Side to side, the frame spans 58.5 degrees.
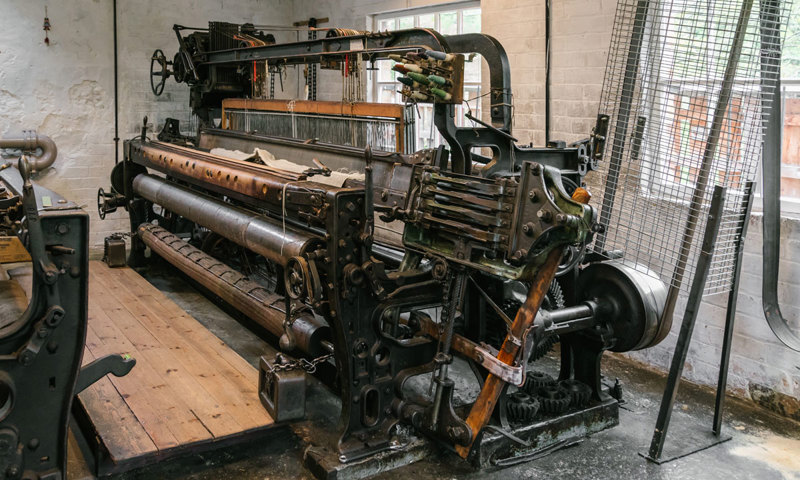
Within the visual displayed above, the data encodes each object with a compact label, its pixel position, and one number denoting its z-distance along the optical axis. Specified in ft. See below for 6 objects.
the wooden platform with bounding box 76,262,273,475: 8.82
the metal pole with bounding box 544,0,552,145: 15.02
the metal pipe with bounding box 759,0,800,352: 10.31
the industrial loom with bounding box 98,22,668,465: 8.87
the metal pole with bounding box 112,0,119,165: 22.99
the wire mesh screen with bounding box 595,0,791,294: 9.68
